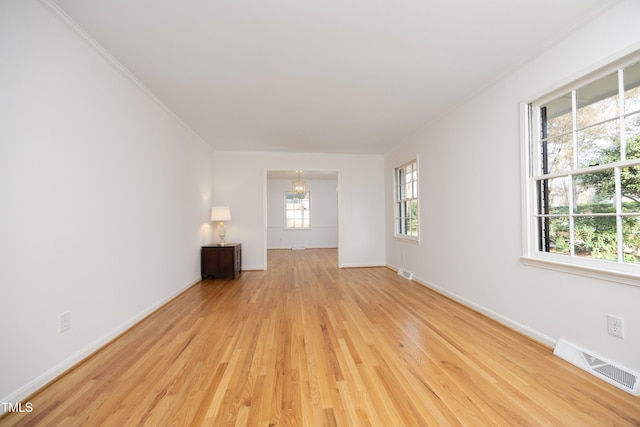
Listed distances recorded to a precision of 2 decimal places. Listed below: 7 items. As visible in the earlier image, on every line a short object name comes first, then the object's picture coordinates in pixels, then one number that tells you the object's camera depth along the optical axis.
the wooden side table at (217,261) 4.81
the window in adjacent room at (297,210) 9.91
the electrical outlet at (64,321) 1.85
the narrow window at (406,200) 4.84
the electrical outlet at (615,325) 1.77
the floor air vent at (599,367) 1.64
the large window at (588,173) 1.81
